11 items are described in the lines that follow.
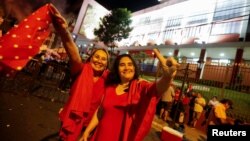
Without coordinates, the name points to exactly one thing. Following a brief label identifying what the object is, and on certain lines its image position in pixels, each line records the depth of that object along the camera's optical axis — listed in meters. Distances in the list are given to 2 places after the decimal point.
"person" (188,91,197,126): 5.96
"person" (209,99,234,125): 4.88
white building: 12.06
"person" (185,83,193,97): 6.70
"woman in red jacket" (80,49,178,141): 1.31
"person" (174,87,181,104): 6.35
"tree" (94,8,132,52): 17.14
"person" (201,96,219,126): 5.65
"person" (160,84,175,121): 5.61
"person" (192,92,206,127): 5.82
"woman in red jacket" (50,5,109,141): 1.51
